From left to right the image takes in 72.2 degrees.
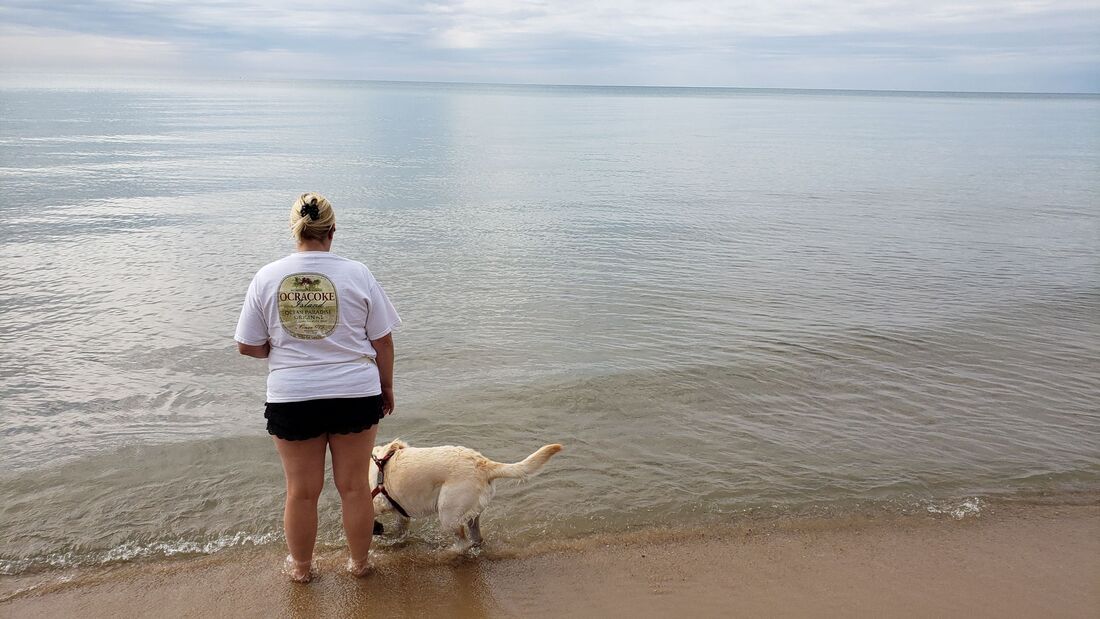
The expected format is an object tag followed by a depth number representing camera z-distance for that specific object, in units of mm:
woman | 3498
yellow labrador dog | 4223
